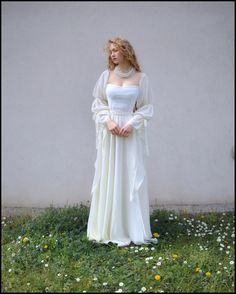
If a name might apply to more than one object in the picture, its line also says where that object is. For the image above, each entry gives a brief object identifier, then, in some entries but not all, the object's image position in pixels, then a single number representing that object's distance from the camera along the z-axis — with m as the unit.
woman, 3.19
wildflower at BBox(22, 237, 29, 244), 3.35
